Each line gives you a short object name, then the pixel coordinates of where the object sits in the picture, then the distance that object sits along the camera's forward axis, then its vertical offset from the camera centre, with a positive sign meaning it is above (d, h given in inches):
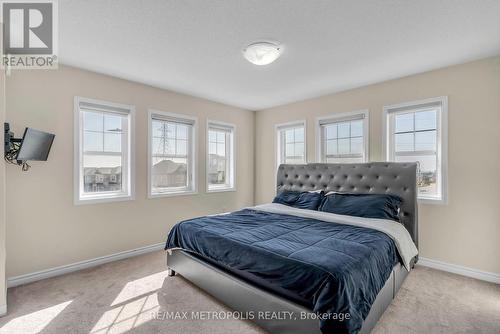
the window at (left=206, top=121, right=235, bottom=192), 183.5 +8.5
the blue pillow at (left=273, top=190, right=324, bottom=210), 142.6 -19.5
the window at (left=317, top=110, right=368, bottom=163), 150.2 +19.7
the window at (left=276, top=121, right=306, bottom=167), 182.4 +19.1
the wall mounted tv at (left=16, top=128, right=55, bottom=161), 91.4 +8.8
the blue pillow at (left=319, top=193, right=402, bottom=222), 118.0 -19.2
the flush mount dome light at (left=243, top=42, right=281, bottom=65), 96.3 +46.9
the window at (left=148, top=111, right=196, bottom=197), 152.4 +8.9
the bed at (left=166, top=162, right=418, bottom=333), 64.1 -29.7
